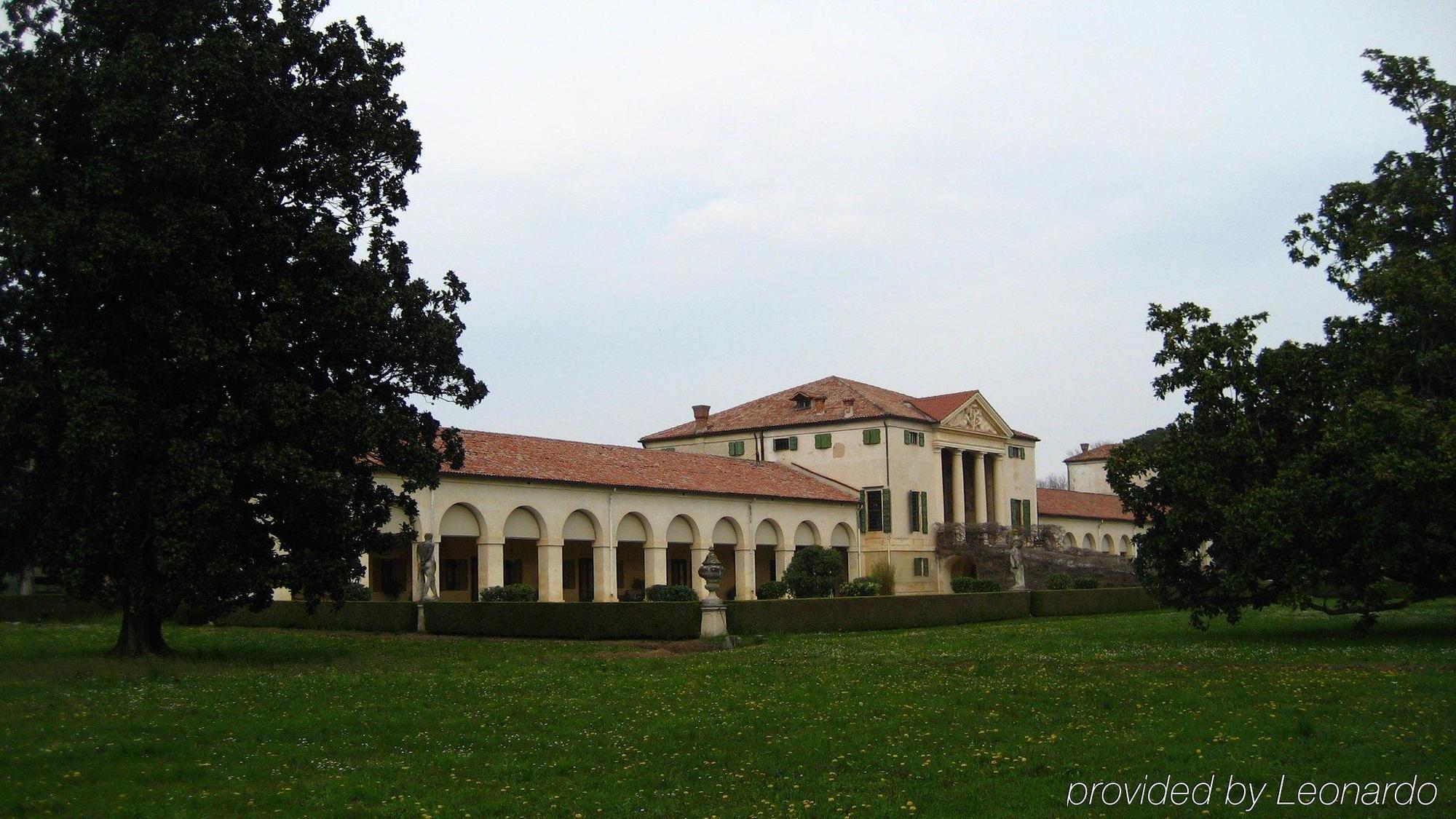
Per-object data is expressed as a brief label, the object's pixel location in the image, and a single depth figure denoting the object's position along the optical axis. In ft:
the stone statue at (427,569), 104.63
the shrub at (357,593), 107.77
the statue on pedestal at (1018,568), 151.45
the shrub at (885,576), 159.53
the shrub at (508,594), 116.06
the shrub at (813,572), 145.38
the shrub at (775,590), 144.05
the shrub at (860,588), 145.59
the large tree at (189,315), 61.46
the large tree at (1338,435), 70.08
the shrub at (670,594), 124.77
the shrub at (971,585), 160.04
